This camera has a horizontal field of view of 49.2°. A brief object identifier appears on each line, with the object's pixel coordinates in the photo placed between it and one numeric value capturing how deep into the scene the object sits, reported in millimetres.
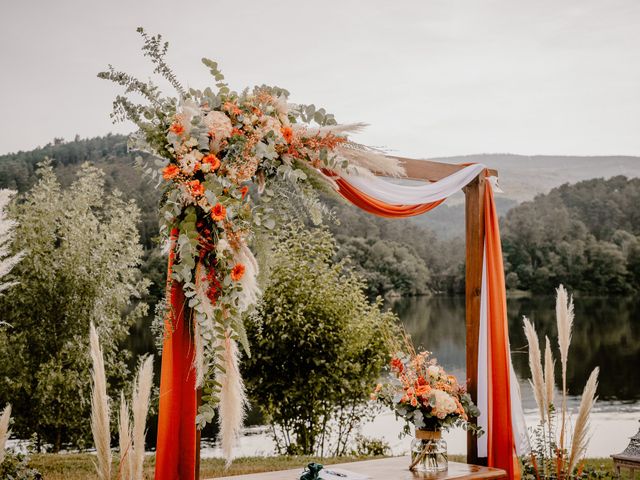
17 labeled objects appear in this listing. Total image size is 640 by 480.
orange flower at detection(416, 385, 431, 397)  3977
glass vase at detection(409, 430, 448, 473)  4004
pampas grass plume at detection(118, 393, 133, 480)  3082
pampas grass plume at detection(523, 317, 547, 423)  4922
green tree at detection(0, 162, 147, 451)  9844
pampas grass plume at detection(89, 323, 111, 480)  2979
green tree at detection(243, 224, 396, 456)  7781
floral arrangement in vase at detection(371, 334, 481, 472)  3963
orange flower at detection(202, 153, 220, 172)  3205
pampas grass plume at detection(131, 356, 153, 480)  3047
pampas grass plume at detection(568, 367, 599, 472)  4844
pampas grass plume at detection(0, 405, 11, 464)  2957
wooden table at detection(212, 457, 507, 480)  3800
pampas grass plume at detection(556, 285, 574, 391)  5047
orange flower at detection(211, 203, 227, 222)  3146
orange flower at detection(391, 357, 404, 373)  4152
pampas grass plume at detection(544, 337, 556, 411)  4918
